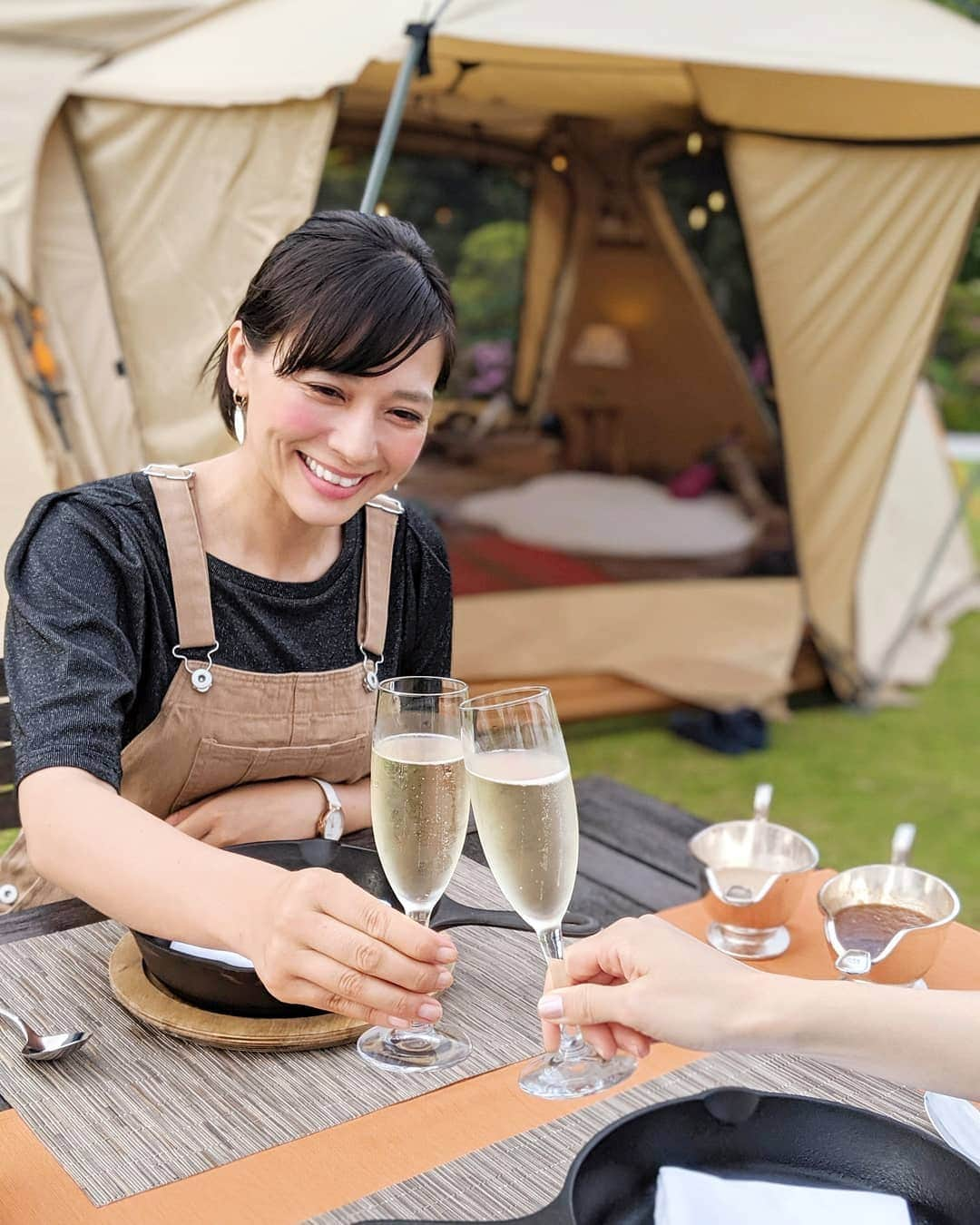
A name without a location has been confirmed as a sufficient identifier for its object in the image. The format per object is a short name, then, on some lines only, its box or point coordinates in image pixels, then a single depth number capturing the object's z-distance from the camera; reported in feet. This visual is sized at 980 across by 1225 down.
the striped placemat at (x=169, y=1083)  3.14
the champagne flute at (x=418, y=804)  3.45
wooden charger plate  3.59
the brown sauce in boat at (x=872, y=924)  4.23
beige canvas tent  10.85
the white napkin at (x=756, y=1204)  2.81
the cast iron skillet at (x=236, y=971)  3.62
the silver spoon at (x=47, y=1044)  3.48
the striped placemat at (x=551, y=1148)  2.94
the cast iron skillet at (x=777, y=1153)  2.88
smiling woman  4.23
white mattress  17.44
